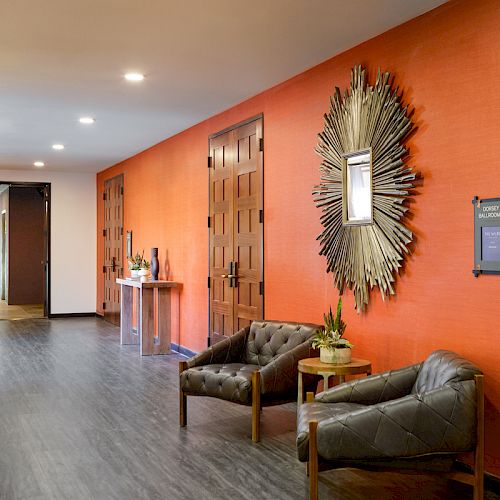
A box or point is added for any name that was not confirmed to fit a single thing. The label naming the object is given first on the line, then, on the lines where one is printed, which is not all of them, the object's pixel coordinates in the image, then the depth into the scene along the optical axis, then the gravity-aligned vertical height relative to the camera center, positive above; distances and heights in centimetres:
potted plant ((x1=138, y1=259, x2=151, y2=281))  941 -35
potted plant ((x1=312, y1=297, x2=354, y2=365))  443 -66
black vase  915 -26
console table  844 -90
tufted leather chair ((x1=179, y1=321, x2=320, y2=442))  466 -91
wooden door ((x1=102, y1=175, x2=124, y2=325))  1149 -1
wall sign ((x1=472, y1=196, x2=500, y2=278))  374 +5
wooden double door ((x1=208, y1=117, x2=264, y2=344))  653 +16
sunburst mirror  449 +42
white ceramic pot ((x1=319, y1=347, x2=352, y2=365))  443 -73
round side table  432 -79
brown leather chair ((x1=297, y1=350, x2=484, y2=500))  321 -90
